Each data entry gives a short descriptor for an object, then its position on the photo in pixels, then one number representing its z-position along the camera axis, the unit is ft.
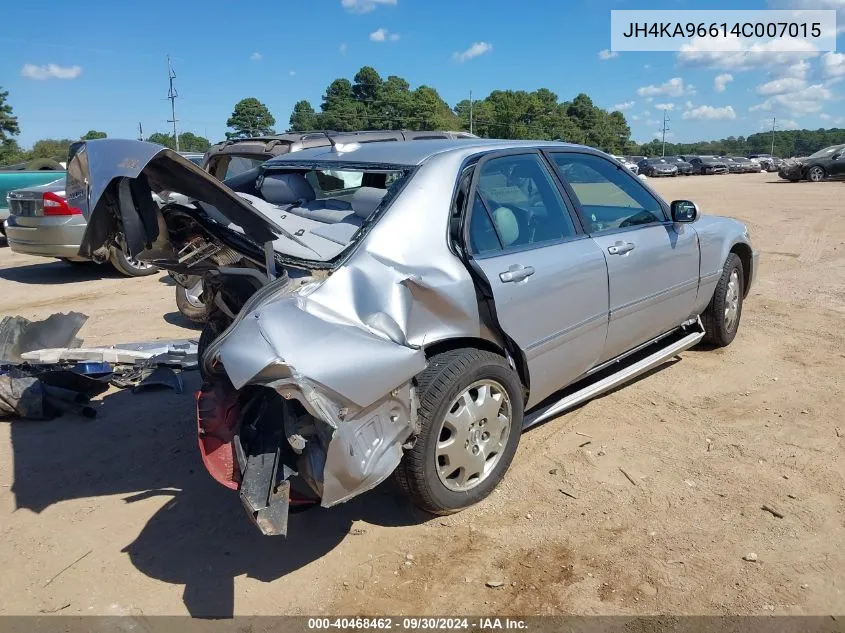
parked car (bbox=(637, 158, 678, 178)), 152.15
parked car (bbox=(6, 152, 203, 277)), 30.04
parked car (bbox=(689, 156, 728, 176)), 155.74
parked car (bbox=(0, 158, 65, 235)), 41.01
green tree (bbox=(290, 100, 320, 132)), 250.37
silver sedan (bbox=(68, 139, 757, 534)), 8.23
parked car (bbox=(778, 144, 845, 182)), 92.43
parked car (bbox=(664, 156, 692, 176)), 157.64
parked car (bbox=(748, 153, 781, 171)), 167.12
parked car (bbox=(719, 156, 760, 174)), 157.58
